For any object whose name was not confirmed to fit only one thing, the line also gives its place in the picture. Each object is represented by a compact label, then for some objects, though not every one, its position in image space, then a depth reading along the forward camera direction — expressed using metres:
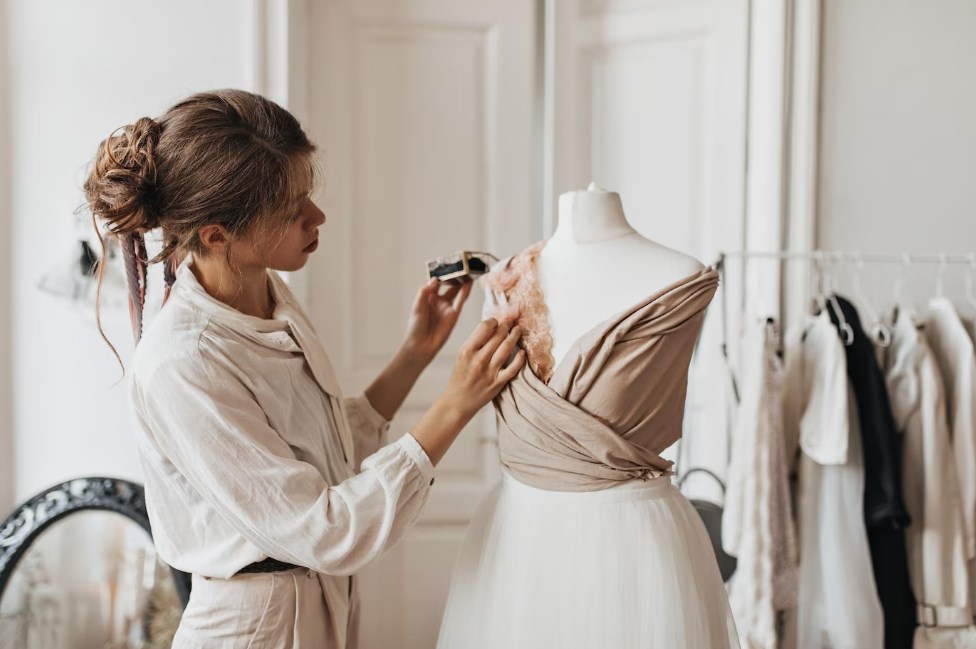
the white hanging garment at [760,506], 1.75
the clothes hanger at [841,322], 1.79
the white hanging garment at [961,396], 1.77
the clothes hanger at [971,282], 1.83
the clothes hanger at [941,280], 1.81
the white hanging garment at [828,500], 1.75
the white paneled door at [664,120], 2.22
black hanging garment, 1.75
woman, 1.07
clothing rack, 1.82
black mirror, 1.84
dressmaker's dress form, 1.11
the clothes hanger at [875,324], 1.82
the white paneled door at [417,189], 2.25
